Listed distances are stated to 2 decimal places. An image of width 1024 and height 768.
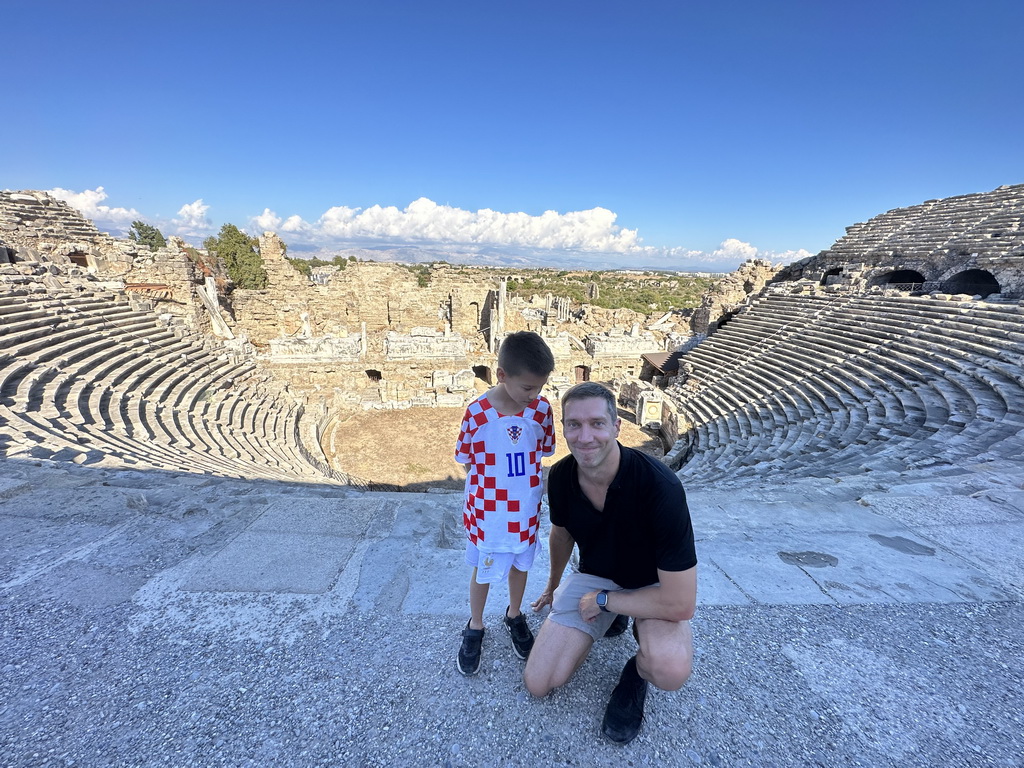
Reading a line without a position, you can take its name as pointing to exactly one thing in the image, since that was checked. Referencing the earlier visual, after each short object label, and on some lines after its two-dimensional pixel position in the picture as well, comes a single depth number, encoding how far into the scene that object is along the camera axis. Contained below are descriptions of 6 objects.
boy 1.82
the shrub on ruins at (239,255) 29.95
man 1.50
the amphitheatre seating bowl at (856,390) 5.70
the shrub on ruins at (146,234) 32.06
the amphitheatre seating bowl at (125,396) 5.32
